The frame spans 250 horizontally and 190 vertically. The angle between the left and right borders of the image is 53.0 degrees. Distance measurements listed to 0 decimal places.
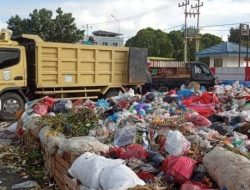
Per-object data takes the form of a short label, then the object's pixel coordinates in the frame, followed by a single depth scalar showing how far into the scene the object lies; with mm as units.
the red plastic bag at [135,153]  2988
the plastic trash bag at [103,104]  5417
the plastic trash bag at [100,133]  3688
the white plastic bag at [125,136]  3437
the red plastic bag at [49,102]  5659
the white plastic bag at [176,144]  2995
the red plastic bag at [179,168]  2508
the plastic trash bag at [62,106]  5289
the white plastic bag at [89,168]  2520
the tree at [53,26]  22821
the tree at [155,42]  29033
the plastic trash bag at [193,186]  2313
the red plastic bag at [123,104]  5337
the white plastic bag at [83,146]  3059
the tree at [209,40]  33525
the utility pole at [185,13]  22712
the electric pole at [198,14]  24735
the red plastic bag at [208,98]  5461
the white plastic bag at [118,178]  2306
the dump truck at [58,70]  6996
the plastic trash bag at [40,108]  5284
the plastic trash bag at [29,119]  4607
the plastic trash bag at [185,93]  6009
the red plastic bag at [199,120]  4071
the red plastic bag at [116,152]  3063
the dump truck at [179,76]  11121
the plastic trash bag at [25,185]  3432
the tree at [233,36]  36224
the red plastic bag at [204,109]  4709
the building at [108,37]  34956
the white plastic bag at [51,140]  3502
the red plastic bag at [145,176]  2615
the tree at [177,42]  29812
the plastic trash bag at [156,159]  2866
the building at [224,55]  22368
